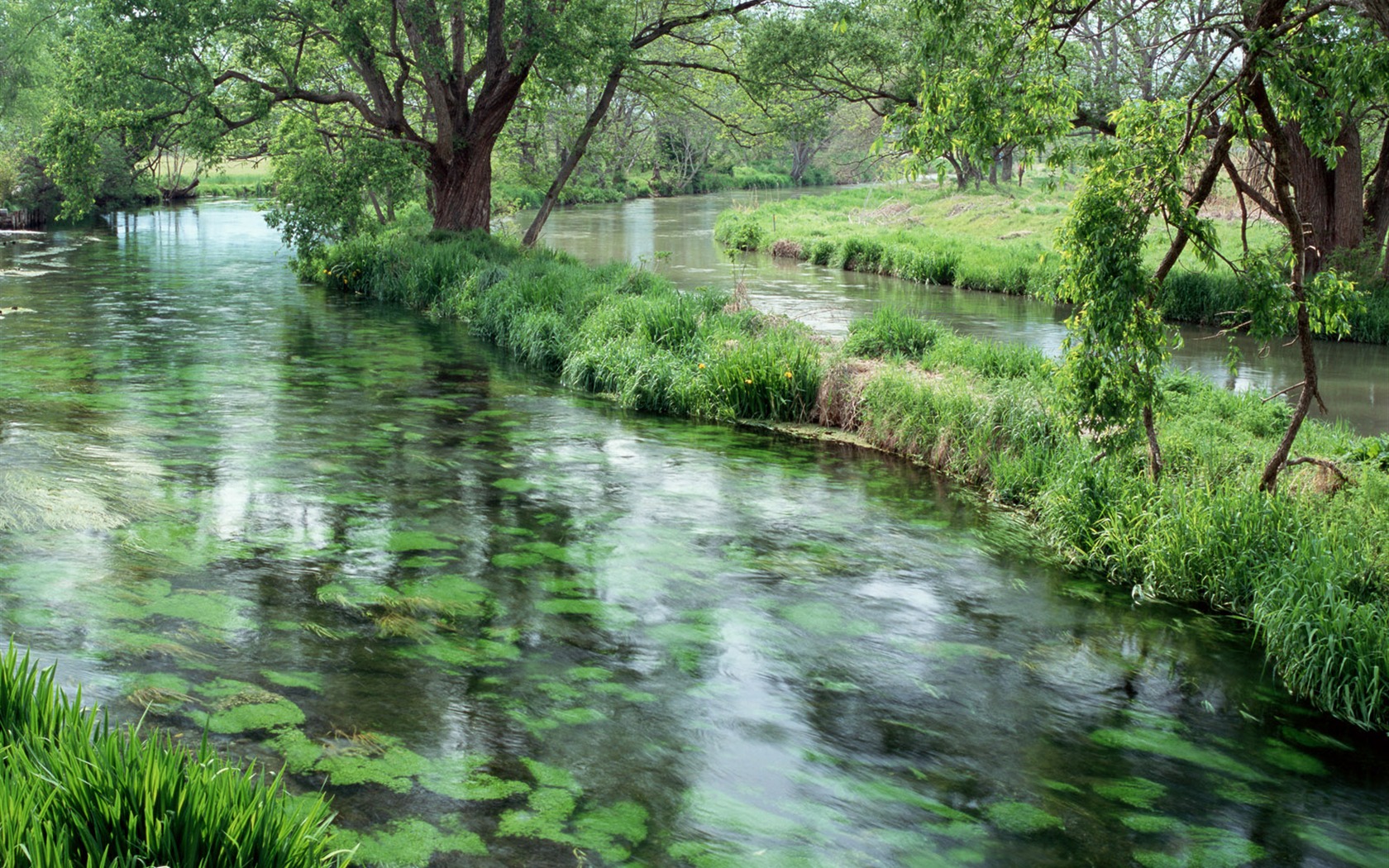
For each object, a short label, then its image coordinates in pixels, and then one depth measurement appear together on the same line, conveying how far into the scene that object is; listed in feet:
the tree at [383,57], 63.41
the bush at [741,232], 113.80
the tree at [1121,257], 24.41
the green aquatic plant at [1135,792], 18.57
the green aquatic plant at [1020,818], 17.57
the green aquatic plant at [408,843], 15.53
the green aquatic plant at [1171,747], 19.83
